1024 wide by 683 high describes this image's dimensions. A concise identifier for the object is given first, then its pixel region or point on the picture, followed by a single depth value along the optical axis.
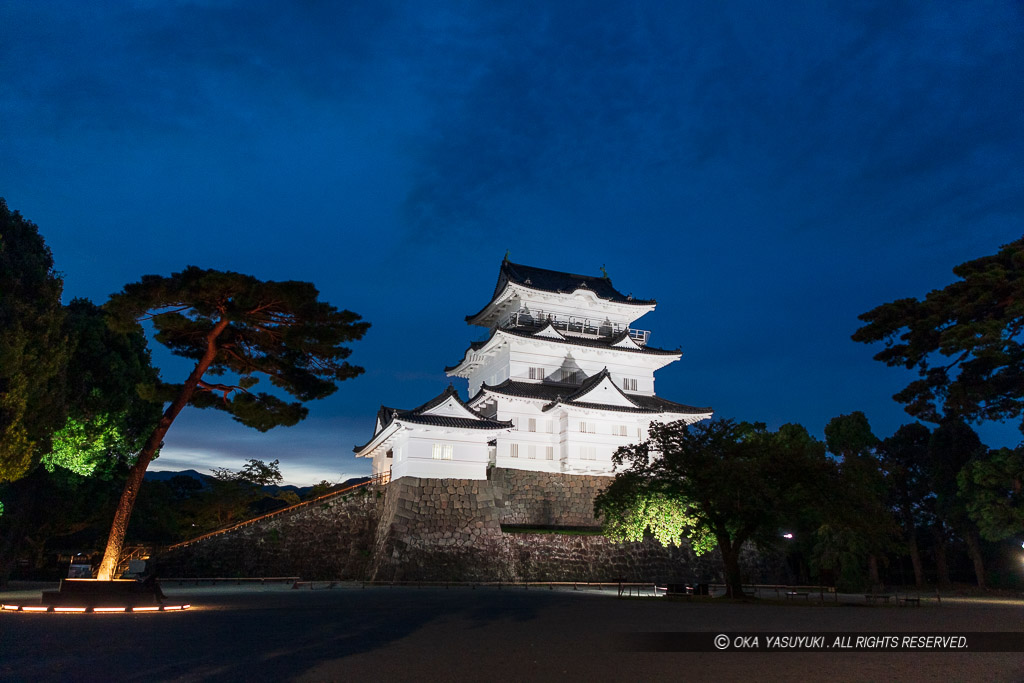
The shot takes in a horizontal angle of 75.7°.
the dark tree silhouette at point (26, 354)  20.41
